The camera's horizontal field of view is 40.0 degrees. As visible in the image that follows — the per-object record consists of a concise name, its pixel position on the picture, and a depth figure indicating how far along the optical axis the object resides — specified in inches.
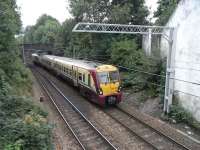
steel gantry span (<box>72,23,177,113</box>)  645.9
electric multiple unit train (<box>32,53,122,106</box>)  712.4
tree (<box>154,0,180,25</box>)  970.5
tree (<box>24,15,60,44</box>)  2826.5
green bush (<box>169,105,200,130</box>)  606.2
